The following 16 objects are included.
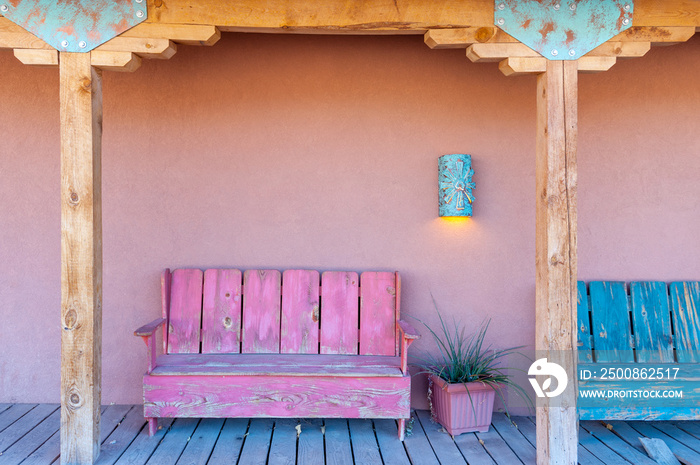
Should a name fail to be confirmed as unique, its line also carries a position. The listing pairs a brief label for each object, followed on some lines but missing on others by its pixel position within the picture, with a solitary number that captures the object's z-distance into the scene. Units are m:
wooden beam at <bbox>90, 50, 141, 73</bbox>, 2.75
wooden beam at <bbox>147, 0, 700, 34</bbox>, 2.79
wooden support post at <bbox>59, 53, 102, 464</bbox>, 2.75
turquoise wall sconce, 3.51
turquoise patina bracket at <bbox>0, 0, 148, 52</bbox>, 2.69
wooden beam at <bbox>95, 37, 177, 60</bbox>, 2.75
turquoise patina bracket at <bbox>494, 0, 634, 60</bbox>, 2.78
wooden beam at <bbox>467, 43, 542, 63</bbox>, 2.79
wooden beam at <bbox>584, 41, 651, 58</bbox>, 2.80
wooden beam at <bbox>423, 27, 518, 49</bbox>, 2.79
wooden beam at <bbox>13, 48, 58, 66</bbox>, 2.71
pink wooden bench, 3.33
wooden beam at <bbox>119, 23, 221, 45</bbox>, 2.75
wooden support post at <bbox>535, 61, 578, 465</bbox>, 2.79
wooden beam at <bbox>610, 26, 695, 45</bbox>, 2.80
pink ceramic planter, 3.18
